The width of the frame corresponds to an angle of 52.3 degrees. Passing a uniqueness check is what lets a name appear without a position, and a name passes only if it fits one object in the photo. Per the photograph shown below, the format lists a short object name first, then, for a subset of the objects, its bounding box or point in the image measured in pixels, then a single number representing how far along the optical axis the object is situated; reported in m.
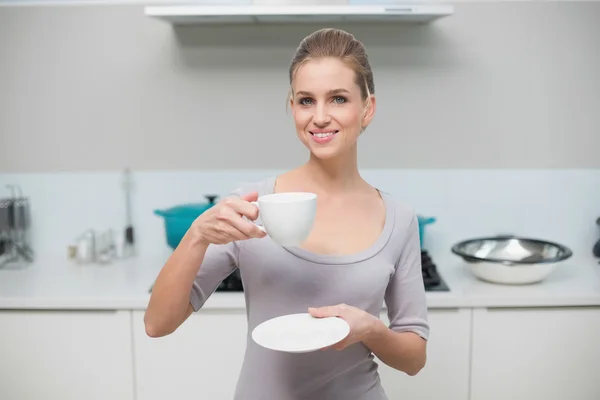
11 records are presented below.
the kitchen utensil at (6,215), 2.30
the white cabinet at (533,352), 1.93
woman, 1.08
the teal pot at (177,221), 2.23
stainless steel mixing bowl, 1.99
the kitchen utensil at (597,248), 2.36
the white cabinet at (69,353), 1.94
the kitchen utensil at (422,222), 2.18
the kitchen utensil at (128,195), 2.47
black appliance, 1.97
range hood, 1.94
